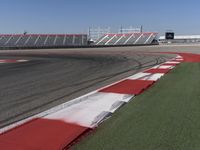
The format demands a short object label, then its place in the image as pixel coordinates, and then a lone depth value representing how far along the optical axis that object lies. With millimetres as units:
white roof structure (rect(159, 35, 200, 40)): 79273
